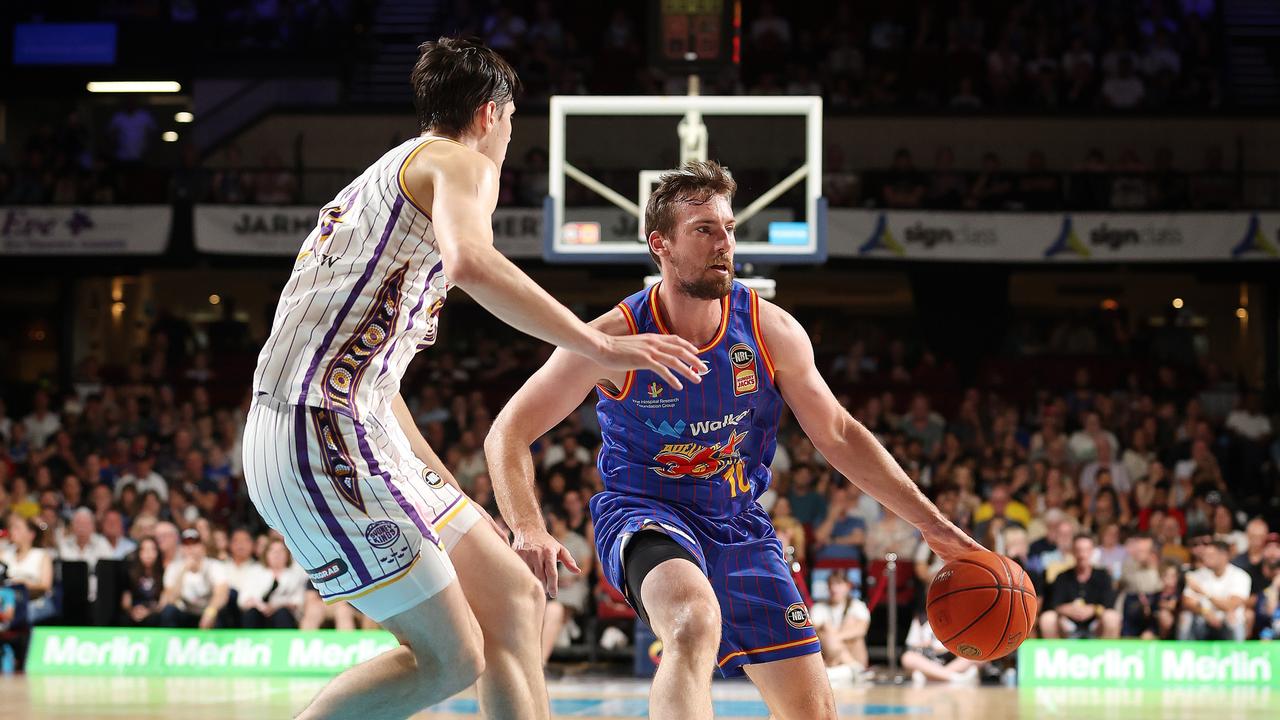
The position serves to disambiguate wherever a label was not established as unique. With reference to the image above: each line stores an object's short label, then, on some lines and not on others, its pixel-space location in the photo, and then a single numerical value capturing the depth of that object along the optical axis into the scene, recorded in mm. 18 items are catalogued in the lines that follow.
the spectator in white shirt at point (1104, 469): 13742
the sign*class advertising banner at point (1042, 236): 16766
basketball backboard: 10906
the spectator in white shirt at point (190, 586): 12133
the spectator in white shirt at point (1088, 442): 14578
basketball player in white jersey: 3605
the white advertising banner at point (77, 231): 17750
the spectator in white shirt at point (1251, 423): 15914
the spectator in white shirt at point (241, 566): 12102
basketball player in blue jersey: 4344
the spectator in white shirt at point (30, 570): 12312
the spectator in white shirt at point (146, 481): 13977
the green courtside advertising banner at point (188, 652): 11664
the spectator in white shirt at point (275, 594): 11984
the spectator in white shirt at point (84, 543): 12727
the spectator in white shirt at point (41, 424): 16547
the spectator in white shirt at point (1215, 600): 11695
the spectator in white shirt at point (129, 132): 20734
